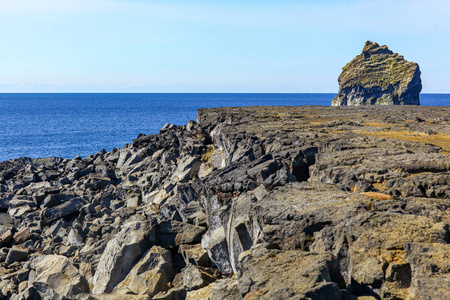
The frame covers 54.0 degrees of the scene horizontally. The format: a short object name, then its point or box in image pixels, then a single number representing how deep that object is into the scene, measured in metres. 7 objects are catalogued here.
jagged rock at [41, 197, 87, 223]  30.64
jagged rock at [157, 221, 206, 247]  18.41
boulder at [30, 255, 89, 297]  17.11
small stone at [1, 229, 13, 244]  28.23
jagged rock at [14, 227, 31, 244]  28.08
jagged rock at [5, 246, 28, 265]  24.73
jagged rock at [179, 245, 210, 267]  16.88
